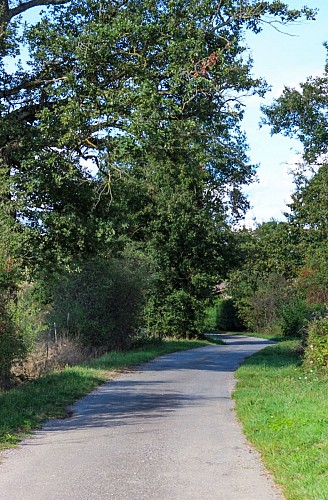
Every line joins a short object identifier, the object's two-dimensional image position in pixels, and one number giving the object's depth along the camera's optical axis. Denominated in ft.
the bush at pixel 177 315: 142.51
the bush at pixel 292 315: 166.20
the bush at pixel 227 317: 236.63
